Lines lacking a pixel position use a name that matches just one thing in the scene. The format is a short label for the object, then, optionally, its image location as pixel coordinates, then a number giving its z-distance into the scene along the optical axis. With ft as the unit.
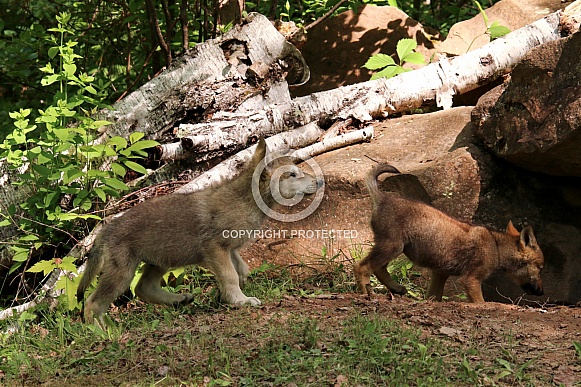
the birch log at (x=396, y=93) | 29.25
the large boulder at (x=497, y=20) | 35.40
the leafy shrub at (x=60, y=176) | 23.53
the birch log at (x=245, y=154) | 26.87
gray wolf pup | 20.79
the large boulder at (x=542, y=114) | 22.76
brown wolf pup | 22.47
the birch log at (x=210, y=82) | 29.22
